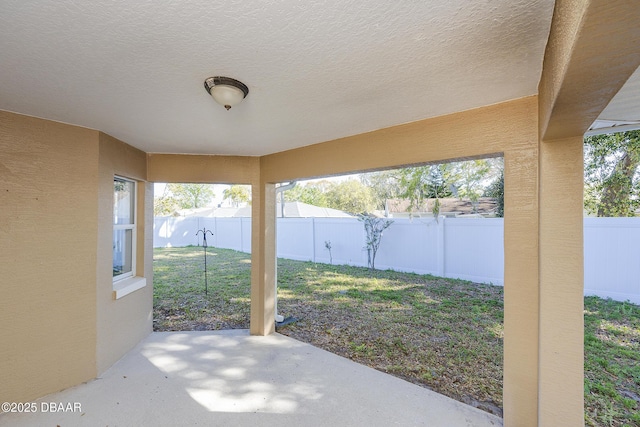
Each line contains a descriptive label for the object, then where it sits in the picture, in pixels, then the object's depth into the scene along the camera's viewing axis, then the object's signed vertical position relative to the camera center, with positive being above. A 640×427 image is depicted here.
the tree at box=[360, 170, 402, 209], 17.83 +1.83
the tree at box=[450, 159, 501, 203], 10.47 +1.48
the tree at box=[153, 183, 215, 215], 23.64 +1.46
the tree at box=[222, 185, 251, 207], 24.88 +1.72
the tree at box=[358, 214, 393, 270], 9.02 -0.58
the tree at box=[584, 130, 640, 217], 6.88 +0.99
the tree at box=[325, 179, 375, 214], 22.34 +1.40
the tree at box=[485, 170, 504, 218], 11.09 +0.96
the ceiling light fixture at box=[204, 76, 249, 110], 2.01 +0.88
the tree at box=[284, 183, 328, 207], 27.36 +1.88
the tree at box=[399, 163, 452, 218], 10.33 +1.29
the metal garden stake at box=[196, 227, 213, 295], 6.98 -1.87
